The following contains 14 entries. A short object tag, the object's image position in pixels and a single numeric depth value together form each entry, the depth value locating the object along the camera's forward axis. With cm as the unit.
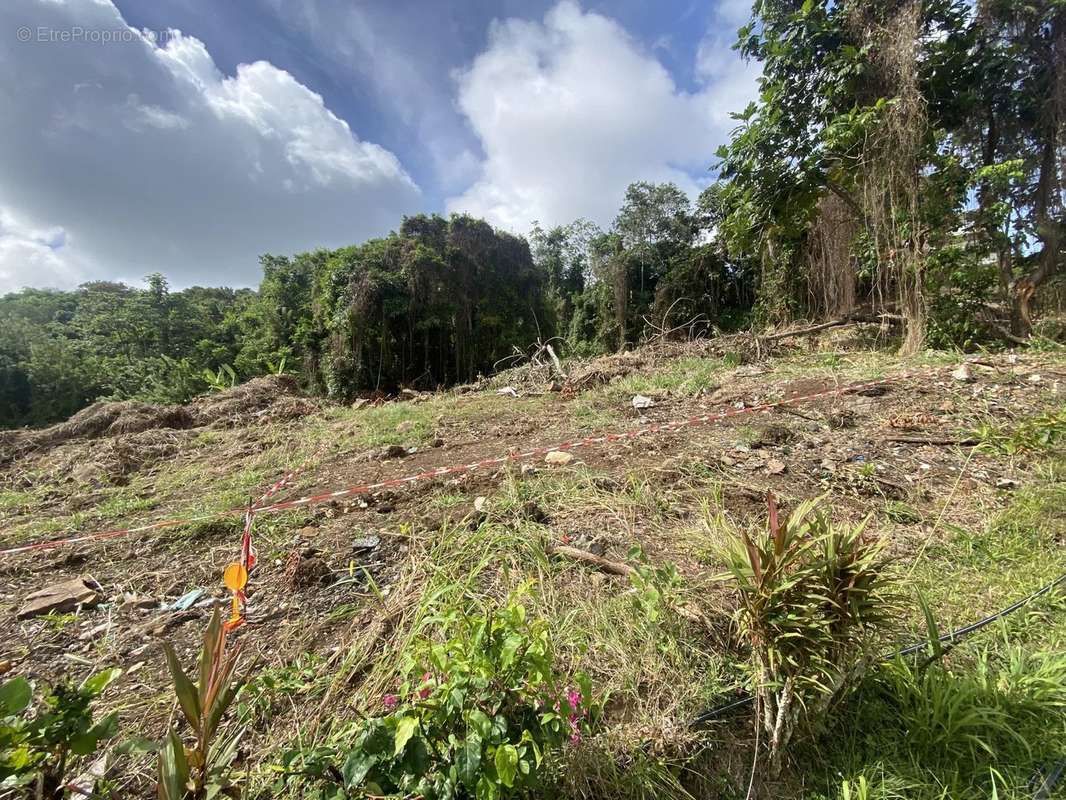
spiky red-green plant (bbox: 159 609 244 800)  75
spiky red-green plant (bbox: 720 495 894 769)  104
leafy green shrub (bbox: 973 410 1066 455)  251
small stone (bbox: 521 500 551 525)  215
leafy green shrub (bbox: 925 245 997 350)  499
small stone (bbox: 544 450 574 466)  296
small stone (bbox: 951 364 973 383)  364
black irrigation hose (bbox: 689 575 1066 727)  116
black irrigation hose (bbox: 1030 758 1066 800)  99
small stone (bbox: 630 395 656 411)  448
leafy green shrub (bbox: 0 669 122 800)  68
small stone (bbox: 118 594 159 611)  179
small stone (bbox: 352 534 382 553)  206
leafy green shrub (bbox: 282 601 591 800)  81
